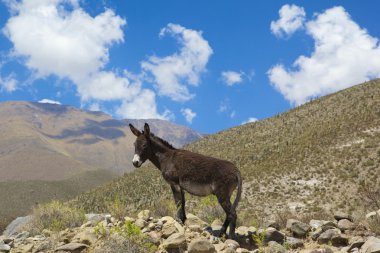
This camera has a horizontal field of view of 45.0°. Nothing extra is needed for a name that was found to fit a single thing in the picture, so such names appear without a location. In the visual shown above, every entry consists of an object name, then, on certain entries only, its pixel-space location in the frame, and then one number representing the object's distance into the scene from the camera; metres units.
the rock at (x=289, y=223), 12.48
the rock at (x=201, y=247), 10.01
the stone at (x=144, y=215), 12.23
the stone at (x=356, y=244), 9.98
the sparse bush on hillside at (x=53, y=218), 14.20
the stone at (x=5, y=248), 12.12
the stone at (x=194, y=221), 12.68
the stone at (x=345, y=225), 11.85
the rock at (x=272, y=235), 11.63
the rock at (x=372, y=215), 11.66
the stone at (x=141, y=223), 11.53
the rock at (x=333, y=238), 11.09
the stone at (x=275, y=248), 10.02
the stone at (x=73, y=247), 11.10
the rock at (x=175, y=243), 10.35
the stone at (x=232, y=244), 10.55
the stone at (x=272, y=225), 12.87
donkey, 11.20
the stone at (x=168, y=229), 11.11
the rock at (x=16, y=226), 16.14
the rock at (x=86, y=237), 11.41
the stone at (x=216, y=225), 12.34
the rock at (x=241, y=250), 10.37
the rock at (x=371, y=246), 8.62
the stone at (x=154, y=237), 10.72
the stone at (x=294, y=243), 11.23
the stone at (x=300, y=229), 12.02
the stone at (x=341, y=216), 12.86
